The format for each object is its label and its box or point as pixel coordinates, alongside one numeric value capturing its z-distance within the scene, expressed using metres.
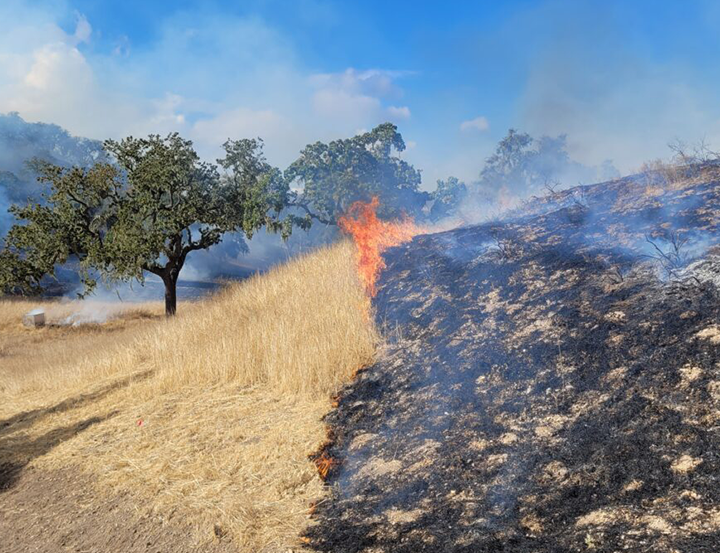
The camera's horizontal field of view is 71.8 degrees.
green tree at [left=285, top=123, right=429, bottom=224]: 19.14
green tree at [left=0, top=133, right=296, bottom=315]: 14.02
